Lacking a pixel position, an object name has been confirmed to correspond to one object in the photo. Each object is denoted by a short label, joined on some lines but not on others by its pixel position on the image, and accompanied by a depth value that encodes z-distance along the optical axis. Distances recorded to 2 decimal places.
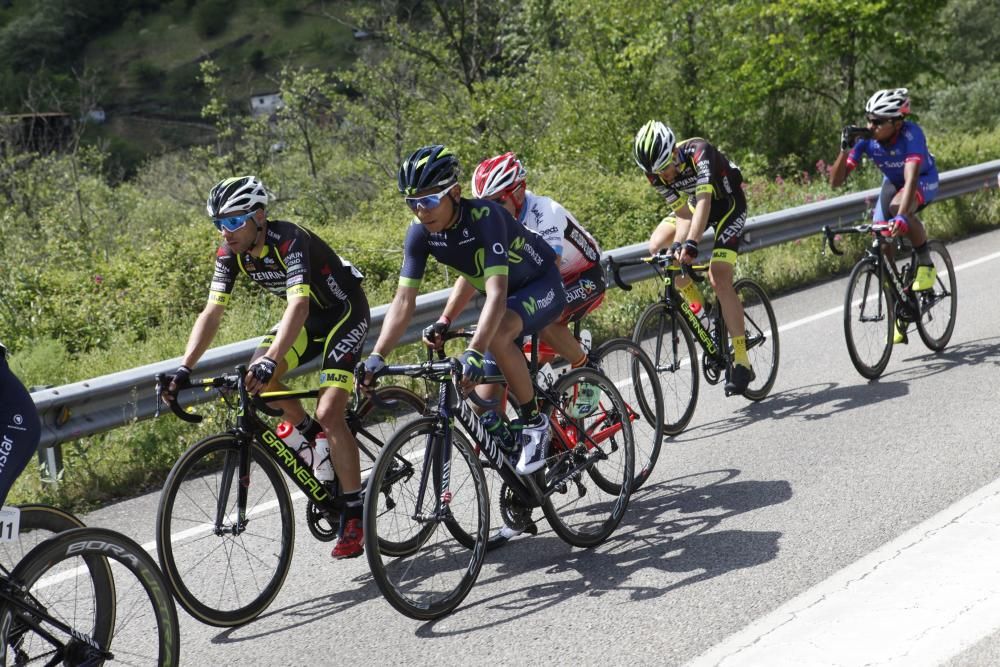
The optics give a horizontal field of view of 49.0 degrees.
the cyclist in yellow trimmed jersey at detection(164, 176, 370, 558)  5.49
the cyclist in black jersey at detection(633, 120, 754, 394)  7.73
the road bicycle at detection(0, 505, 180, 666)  3.81
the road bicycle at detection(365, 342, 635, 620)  4.92
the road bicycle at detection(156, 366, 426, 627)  4.96
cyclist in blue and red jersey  8.89
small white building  75.12
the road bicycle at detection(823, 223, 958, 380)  8.46
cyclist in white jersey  6.33
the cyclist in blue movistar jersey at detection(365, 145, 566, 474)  5.31
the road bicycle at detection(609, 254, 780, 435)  7.71
